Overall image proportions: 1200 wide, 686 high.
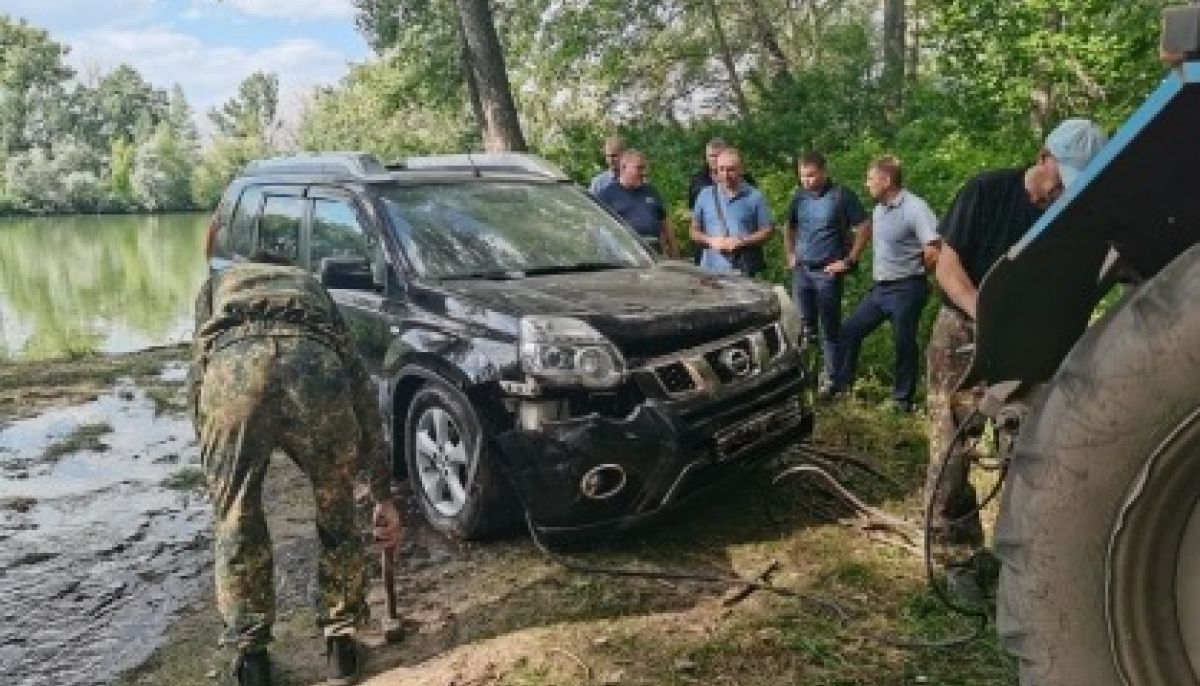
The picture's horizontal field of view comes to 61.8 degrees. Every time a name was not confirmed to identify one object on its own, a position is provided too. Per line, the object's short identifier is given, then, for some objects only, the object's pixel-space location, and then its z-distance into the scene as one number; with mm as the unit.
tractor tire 1570
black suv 4293
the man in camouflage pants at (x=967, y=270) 3461
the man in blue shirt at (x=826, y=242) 7266
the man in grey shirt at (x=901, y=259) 6668
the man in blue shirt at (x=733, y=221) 7434
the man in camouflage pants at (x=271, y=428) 3451
